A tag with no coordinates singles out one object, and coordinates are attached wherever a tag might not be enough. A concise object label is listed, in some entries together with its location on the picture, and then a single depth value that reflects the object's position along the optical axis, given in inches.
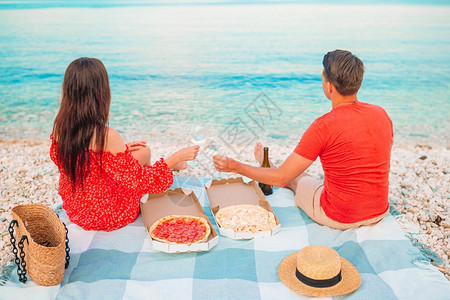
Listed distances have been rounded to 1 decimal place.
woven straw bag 105.4
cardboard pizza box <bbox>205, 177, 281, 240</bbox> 154.2
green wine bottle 165.8
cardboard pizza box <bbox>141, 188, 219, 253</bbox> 141.6
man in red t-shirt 121.3
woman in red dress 119.8
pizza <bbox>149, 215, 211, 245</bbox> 127.3
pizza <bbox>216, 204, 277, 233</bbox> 136.0
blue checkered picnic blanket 109.3
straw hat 105.0
